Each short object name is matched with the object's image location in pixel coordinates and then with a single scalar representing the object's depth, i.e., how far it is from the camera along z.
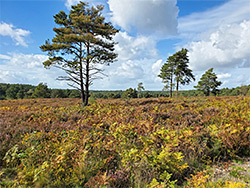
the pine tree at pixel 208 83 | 44.09
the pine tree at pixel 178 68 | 32.56
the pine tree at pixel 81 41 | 13.48
